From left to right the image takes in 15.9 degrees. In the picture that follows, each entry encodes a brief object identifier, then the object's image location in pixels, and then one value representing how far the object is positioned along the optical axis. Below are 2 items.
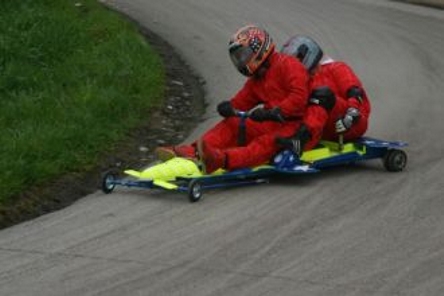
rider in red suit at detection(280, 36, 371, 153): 14.46
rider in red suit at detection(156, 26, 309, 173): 14.17
